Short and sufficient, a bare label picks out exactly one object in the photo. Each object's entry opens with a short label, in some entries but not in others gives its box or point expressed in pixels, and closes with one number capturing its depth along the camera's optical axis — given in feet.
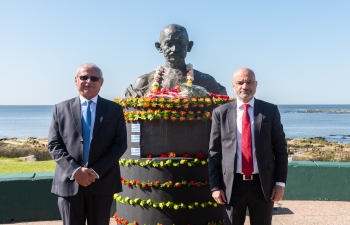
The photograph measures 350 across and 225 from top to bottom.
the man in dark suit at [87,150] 12.28
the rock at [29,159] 39.67
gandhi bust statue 18.81
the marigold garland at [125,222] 17.40
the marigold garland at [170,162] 16.80
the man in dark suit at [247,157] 11.99
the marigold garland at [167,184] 16.84
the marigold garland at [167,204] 16.82
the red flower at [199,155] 17.15
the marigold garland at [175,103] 16.81
